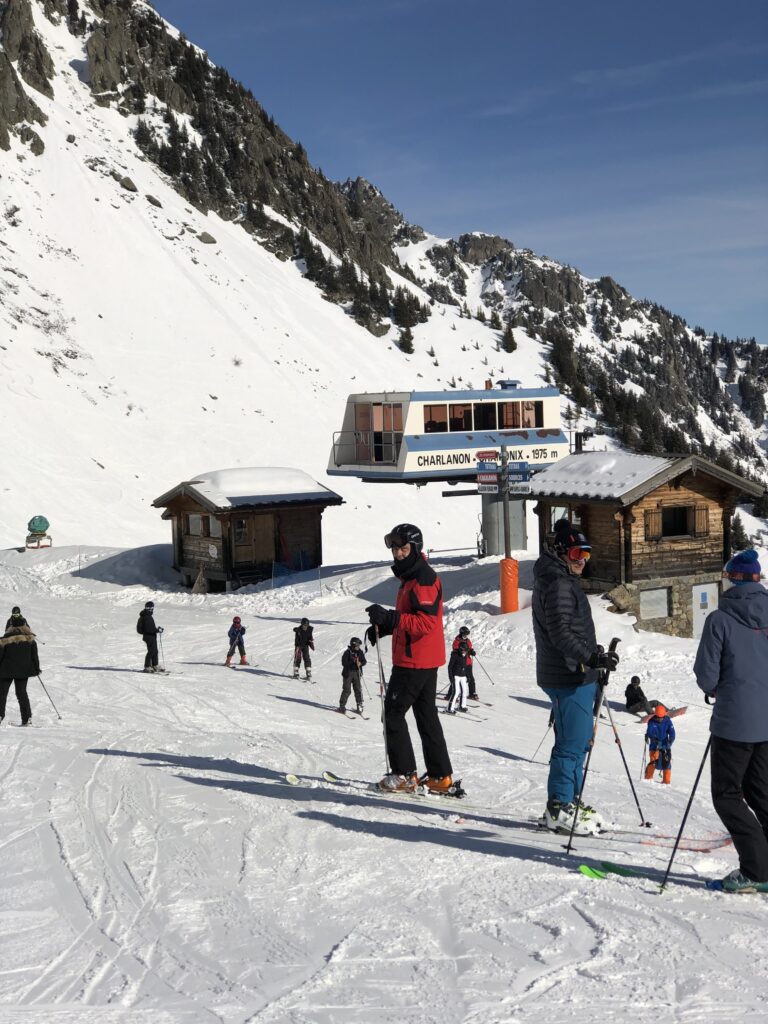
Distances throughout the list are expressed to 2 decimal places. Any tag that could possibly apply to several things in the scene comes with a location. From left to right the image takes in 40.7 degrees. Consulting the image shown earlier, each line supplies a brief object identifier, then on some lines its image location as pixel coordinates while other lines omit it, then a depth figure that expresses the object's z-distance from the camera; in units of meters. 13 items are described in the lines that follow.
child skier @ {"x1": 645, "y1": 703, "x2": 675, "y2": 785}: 11.88
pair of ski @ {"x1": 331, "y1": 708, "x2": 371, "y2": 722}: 15.23
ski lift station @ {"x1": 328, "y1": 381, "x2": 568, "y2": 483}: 31.44
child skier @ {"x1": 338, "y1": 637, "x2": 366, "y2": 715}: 15.54
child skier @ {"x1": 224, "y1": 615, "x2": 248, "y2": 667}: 19.88
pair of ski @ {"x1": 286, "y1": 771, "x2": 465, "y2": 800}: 7.71
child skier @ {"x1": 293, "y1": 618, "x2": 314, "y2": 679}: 18.58
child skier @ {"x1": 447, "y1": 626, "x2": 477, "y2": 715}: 16.33
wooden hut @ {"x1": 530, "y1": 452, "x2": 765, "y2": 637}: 25.72
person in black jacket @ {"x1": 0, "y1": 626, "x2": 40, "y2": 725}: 12.59
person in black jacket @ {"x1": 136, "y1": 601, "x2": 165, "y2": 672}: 18.59
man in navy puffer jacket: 6.37
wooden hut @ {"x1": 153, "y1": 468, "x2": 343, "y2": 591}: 32.88
